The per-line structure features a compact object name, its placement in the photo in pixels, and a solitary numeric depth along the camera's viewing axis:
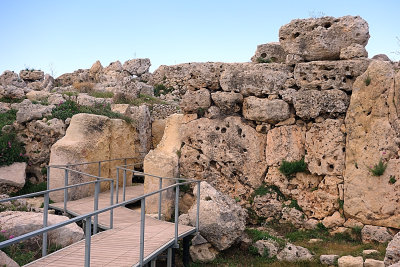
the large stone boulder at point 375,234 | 9.48
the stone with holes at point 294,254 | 8.89
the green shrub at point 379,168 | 9.74
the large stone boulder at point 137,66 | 26.61
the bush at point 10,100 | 16.17
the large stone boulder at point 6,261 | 6.21
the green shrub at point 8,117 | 13.94
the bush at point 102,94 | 18.48
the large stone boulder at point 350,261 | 8.23
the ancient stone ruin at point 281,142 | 9.70
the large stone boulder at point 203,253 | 9.19
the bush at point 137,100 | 17.58
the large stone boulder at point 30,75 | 24.22
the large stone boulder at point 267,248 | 9.20
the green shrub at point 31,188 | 12.90
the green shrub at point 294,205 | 10.91
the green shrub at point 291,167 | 10.97
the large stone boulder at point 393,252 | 6.40
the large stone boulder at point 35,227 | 7.77
